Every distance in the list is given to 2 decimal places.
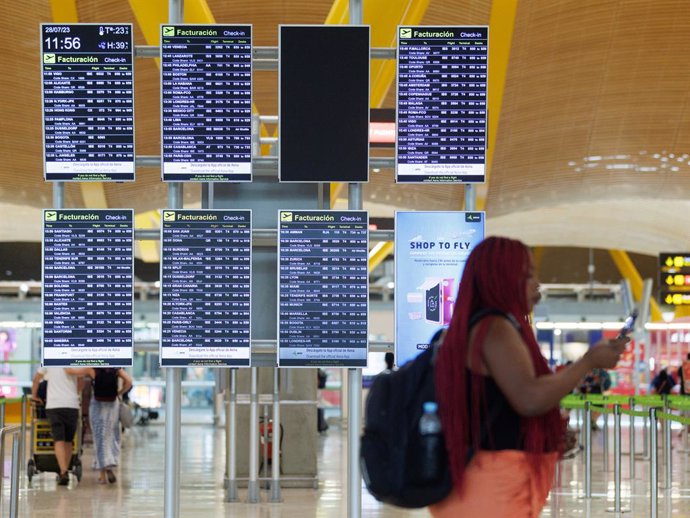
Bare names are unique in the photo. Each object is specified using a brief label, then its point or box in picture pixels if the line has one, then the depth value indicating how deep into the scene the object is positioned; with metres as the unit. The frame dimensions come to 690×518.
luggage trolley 14.62
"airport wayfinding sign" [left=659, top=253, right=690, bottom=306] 23.20
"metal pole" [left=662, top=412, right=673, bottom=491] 13.68
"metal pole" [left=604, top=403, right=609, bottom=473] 16.81
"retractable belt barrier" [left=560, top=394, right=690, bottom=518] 9.80
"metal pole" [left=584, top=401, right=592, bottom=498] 12.72
